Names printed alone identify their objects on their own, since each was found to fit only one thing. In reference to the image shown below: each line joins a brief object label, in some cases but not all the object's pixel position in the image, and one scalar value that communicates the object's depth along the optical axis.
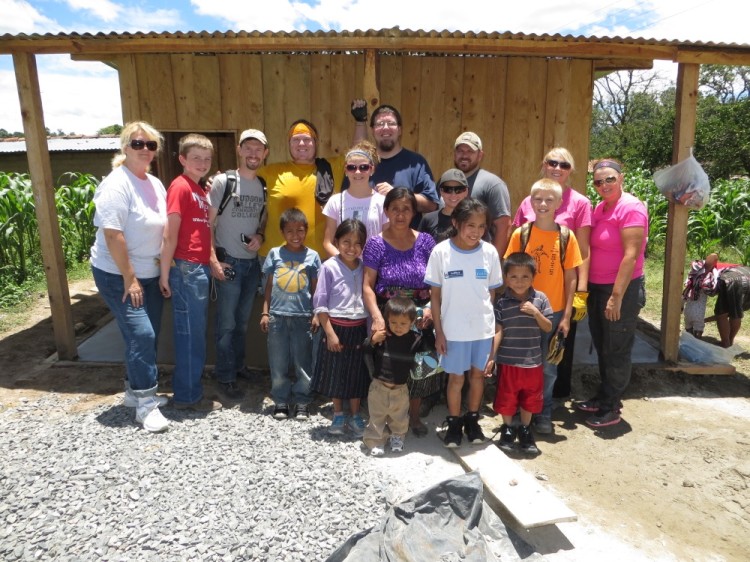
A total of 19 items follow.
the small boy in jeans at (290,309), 4.02
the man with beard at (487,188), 3.89
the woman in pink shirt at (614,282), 3.95
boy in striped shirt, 3.69
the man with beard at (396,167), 3.98
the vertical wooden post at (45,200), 5.06
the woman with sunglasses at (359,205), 3.85
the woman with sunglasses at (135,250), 3.66
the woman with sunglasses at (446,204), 3.69
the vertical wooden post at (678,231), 5.09
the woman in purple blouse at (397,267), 3.59
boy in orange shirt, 3.80
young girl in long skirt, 3.71
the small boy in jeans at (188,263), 3.90
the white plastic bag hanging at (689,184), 5.02
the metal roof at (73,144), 20.33
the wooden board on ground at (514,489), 3.01
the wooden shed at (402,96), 6.32
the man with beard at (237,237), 4.16
